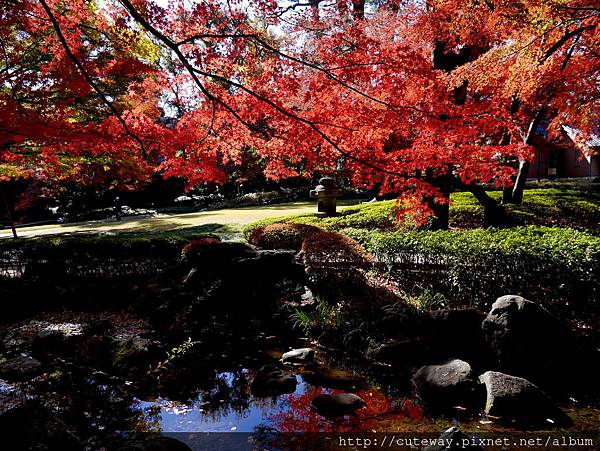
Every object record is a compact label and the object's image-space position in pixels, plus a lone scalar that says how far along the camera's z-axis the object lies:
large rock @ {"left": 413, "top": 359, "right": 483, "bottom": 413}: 4.62
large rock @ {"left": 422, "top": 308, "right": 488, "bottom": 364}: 6.02
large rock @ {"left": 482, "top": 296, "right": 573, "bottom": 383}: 5.20
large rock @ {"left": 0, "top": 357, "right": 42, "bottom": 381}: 5.60
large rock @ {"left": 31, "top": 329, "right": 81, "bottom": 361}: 6.47
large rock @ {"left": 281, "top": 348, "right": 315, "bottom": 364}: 6.03
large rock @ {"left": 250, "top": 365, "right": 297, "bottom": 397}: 5.20
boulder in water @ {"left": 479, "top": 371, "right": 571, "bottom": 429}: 4.18
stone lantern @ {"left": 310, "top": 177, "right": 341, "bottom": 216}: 14.53
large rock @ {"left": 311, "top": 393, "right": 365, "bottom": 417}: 4.56
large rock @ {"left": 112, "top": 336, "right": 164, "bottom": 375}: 5.78
